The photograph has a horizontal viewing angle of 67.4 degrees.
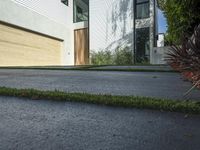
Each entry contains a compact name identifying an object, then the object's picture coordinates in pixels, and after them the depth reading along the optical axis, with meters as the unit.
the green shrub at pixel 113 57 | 10.19
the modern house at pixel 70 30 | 8.61
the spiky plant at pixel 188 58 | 1.62
